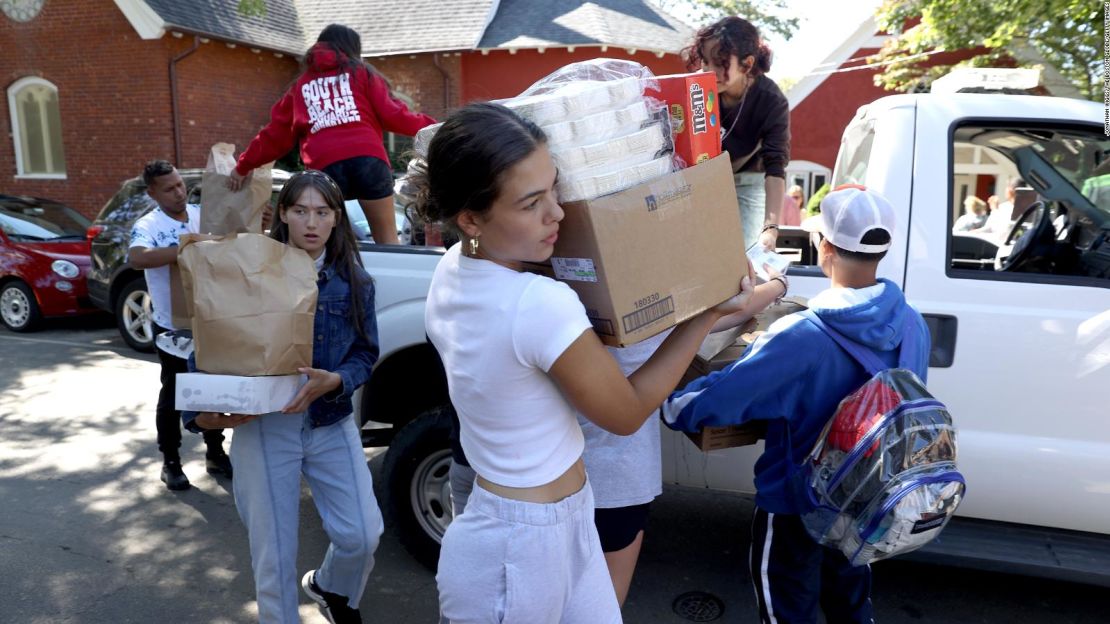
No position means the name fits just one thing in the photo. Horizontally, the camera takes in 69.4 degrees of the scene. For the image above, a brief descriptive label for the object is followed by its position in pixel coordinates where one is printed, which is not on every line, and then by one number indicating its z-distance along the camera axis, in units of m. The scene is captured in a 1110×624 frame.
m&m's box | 1.91
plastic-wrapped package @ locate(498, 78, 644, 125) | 1.69
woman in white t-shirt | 1.58
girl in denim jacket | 2.75
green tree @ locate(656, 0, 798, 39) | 35.88
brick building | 15.05
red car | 9.20
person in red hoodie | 4.09
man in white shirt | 4.29
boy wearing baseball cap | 2.27
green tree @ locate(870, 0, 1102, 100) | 9.41
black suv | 8.30
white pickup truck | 2.98
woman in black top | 3.46
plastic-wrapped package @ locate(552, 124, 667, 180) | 1.70
